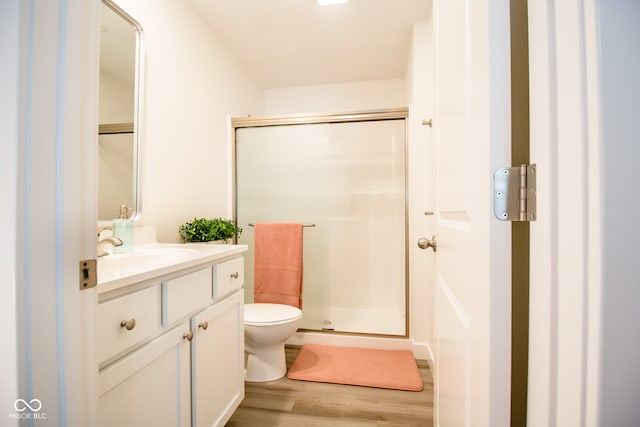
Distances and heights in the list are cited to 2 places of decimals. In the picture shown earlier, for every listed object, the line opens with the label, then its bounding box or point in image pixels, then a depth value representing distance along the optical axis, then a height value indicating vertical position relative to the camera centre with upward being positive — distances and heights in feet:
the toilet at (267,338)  5.35 -2.47
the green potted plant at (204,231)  5.34 -0.32
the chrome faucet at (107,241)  3.27 -0.32
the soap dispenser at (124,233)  3.88 -0.26
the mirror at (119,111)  3.99 +1.59
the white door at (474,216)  1.45 -0.01
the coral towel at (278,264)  6.98 -1.27
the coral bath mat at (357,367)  5.55 -3.37
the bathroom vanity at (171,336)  2.23 -1.26
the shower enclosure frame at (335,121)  7.02 +2.54
